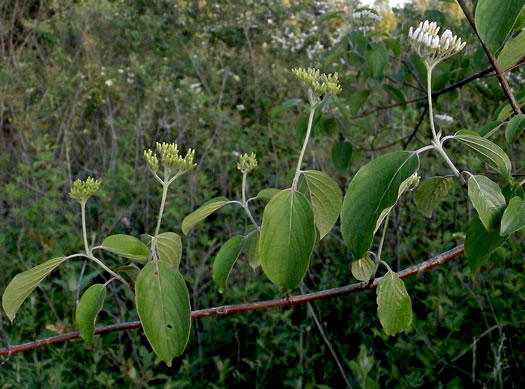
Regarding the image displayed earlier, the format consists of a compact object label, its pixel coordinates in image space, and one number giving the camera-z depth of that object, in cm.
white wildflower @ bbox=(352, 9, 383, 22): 187
